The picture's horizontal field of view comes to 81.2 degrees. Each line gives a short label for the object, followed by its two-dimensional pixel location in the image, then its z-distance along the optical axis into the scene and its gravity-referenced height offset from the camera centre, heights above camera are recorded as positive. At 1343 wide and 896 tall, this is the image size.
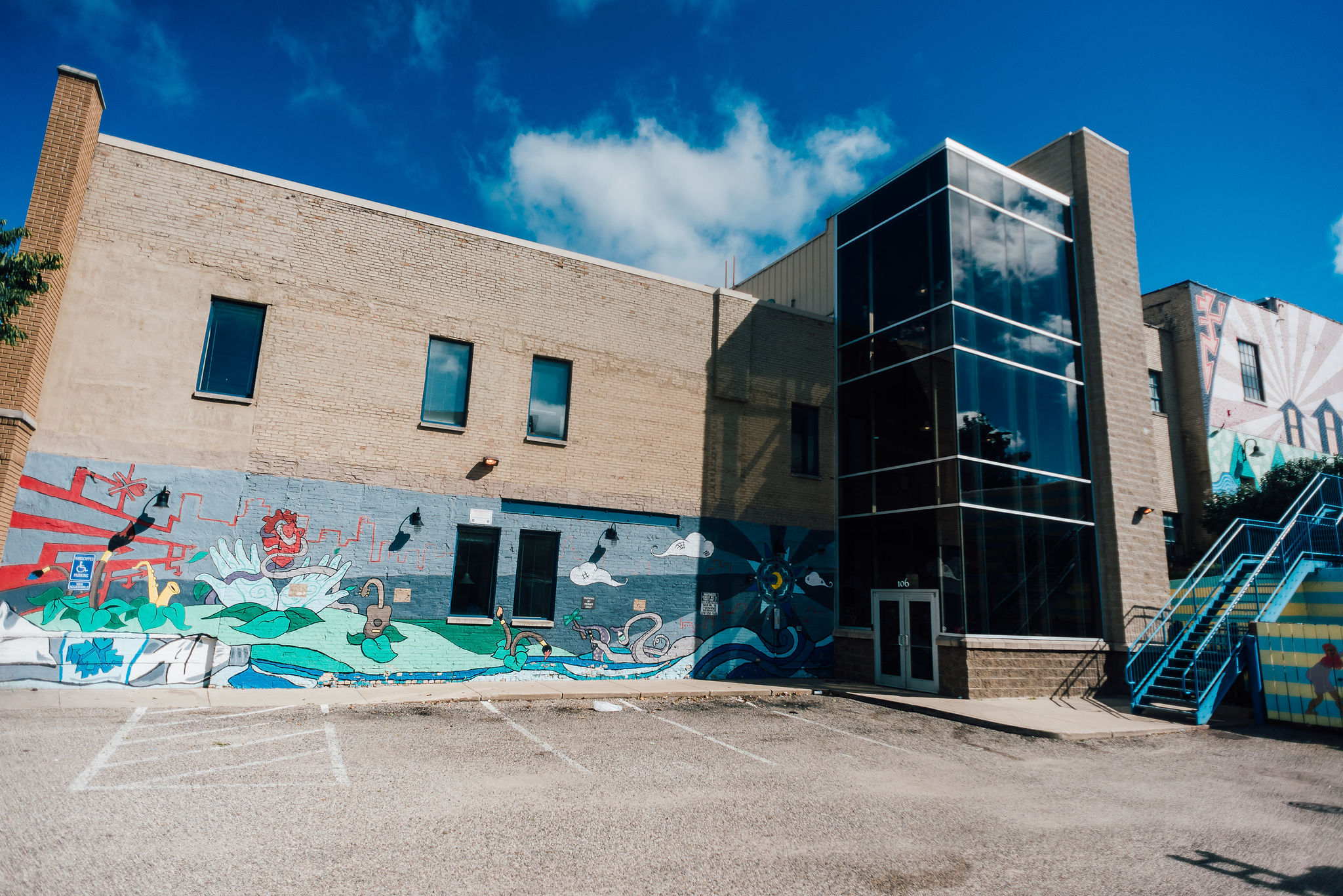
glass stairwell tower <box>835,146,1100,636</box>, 15.73 +4.37
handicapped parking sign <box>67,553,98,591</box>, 12.29 +0.05
